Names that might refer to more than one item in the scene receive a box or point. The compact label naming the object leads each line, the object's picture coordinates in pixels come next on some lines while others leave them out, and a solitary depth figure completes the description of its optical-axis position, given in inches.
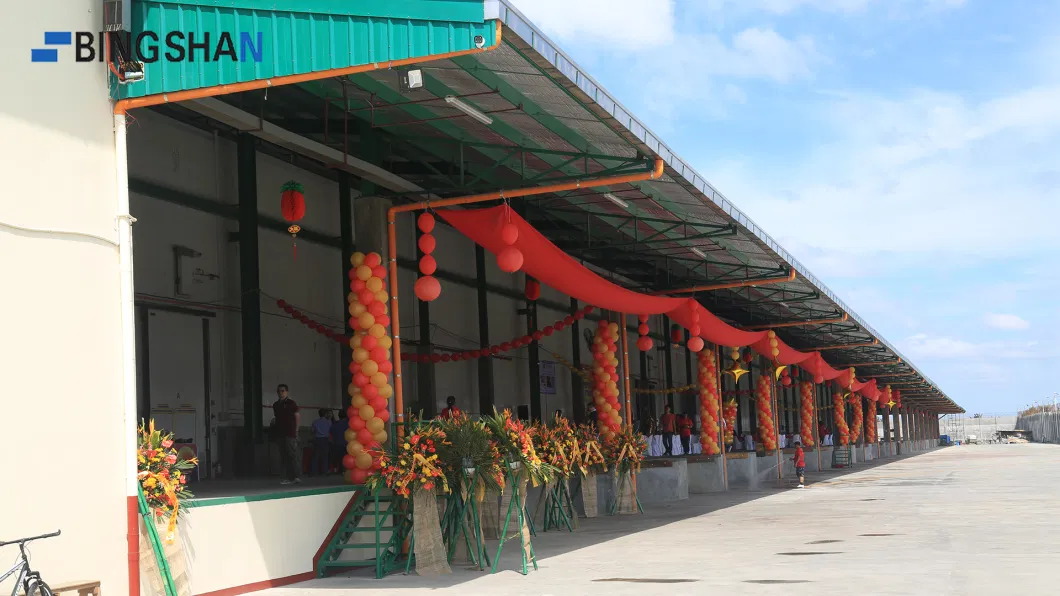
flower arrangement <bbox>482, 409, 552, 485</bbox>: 467.8
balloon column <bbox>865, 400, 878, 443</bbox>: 2207.4
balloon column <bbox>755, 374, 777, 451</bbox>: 1248.8
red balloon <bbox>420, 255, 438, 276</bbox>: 531.2
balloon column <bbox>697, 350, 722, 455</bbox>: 1026.1
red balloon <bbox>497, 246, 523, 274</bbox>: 521.1
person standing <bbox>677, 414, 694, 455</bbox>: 1208.2
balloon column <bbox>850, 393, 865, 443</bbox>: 1899.6
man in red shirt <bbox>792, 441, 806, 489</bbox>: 1071.3
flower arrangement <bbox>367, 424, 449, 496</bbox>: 451.2
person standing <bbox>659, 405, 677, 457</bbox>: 1145.4
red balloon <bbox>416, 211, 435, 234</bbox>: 533.2
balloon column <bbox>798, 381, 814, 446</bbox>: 1524.4
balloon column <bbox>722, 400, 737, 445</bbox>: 1161.5
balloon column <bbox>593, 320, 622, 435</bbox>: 784.3
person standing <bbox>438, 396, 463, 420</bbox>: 861.2
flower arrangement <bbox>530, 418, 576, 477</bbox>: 578.2
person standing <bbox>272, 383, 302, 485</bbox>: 553.3
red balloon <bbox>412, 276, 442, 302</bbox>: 525.0
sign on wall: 1178.6
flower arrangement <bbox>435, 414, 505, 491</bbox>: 458.9
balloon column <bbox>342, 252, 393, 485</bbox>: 494.3
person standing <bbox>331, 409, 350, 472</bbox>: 735.7
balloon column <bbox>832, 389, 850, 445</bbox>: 1665.8
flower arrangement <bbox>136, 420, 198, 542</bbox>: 351.6
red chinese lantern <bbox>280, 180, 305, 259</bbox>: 579.5
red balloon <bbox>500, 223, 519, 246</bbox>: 524.7
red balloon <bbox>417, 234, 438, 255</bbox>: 534.6
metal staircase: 449.7
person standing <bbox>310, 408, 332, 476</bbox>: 772.0
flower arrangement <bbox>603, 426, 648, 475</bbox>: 749.9
